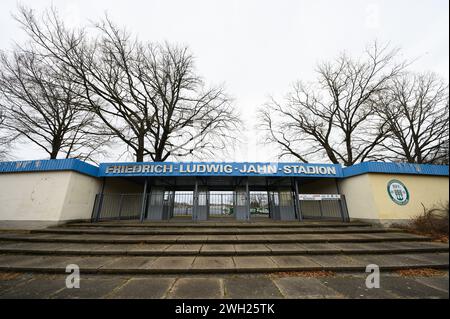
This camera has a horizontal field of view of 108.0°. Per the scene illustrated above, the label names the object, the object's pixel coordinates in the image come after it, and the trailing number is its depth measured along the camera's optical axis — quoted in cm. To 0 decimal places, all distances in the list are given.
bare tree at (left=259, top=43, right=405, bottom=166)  1502
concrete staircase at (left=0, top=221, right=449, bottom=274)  425
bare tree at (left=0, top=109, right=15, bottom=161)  1223
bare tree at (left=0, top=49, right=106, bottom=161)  1119
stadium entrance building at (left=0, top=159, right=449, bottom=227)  891
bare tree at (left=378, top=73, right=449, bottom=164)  1377
